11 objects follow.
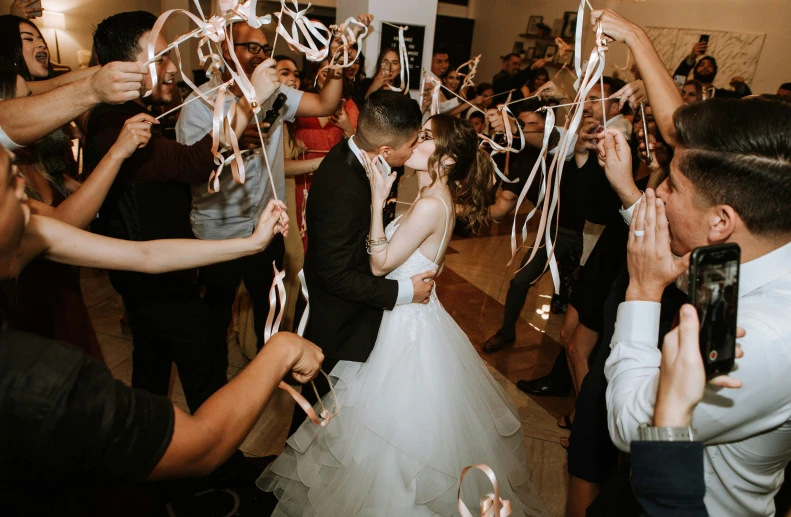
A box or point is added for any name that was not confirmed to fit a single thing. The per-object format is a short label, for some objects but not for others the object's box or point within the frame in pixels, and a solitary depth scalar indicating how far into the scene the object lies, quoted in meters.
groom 2.01
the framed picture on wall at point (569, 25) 9.45
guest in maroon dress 3.48
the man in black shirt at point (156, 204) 1.97
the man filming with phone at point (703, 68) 6.49
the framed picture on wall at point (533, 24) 10.38
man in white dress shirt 1.03
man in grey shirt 2.52
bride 1.93
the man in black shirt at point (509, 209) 3.33
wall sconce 8.69
